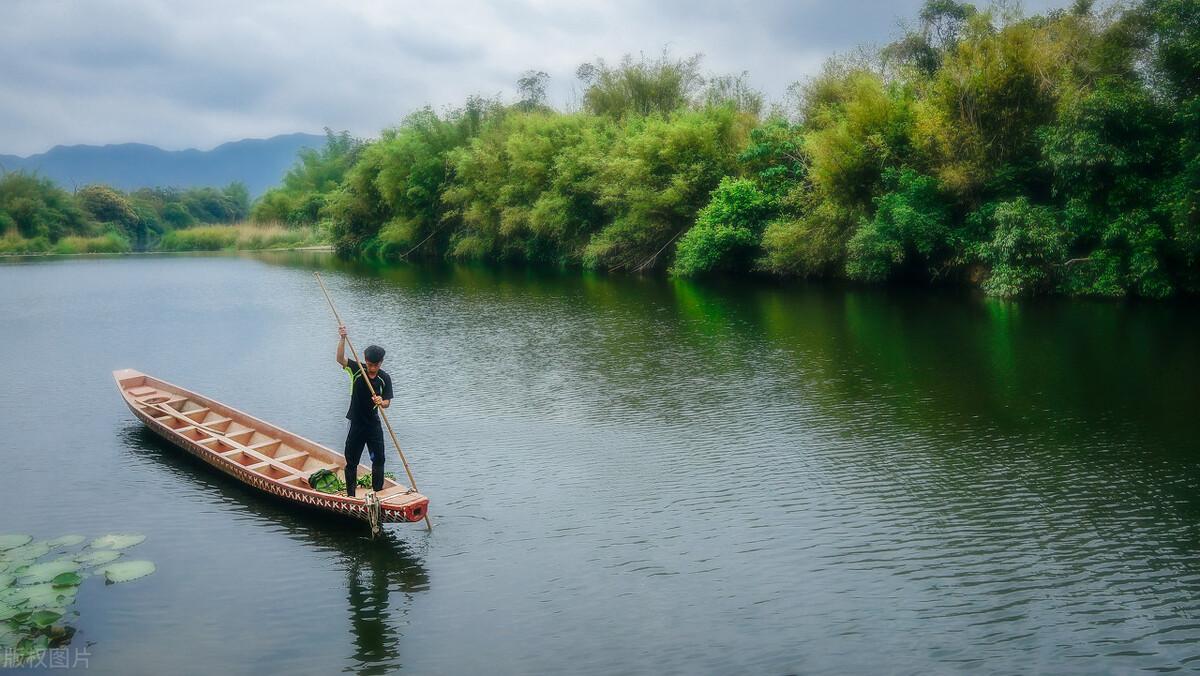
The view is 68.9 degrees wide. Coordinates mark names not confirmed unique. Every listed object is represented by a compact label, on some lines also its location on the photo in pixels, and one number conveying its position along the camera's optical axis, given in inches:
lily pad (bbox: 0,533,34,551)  430.3
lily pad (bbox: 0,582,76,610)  371.9
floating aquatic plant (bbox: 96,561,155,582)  406.9
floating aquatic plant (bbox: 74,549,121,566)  422.9
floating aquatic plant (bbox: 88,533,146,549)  442.0
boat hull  442.9
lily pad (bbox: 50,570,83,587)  387.9
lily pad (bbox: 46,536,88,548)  439.2
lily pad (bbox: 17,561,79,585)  392.5
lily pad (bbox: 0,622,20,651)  344.2
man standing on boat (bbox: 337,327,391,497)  456.1
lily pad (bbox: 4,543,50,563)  416.8
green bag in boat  482.6
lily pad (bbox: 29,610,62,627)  357.0
